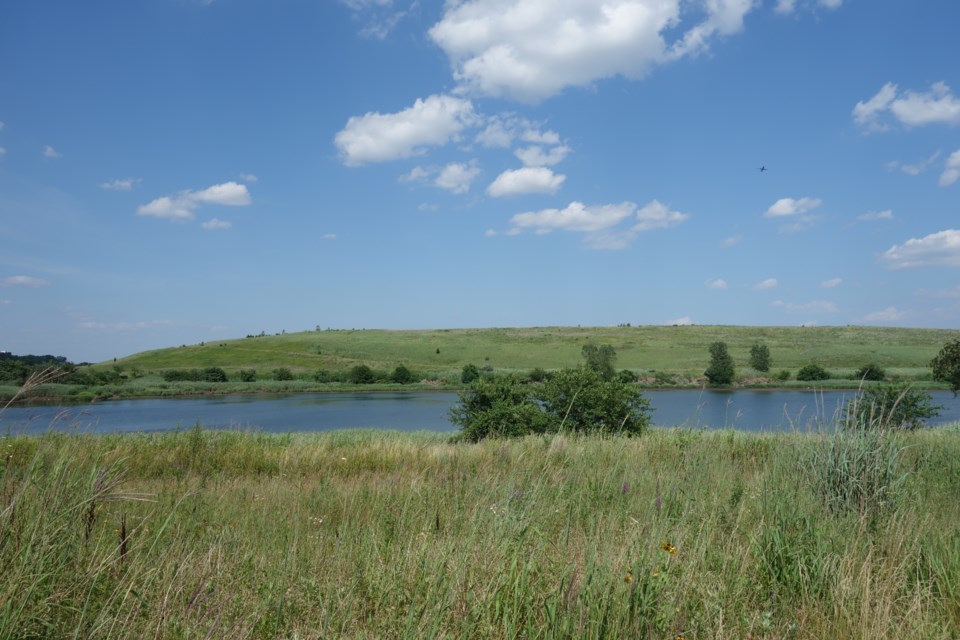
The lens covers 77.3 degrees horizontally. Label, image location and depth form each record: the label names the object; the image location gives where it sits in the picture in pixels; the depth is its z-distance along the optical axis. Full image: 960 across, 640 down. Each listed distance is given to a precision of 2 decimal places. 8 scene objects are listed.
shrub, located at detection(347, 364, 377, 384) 57.84
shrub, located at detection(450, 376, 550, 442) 14.84
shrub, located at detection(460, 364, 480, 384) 51.78
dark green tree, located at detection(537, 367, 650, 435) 14.41
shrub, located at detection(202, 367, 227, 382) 59.53
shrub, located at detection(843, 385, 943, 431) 14.07
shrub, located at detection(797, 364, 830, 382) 50.22
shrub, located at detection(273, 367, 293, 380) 60.84
